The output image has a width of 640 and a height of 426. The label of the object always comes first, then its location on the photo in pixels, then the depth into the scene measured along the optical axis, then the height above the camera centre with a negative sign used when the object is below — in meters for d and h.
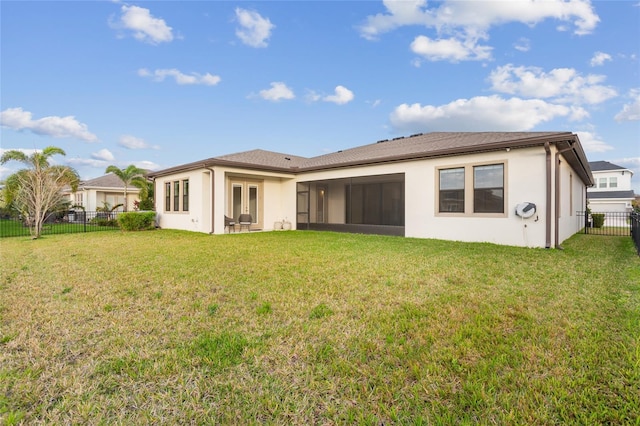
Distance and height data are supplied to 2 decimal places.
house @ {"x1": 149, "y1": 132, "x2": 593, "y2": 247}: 8.74 +1.01
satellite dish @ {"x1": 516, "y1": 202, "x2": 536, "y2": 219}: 8.55 +0.10
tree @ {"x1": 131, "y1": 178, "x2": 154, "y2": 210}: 21.20 +1.47
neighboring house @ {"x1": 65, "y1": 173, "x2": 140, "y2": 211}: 24.52 +1.64
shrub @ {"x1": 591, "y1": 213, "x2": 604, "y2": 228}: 17.67 -0.32
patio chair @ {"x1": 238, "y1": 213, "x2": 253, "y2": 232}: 14.02 -0.26
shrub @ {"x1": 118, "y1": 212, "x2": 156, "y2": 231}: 14.01 -0.35
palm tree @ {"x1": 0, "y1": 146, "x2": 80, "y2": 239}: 11.20 +0.74
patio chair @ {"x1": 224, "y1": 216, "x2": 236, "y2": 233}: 13.27 -0.38
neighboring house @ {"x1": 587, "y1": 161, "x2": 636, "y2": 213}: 29.67 +2.78
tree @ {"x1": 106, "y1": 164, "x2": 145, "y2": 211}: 21.22 +2.85
